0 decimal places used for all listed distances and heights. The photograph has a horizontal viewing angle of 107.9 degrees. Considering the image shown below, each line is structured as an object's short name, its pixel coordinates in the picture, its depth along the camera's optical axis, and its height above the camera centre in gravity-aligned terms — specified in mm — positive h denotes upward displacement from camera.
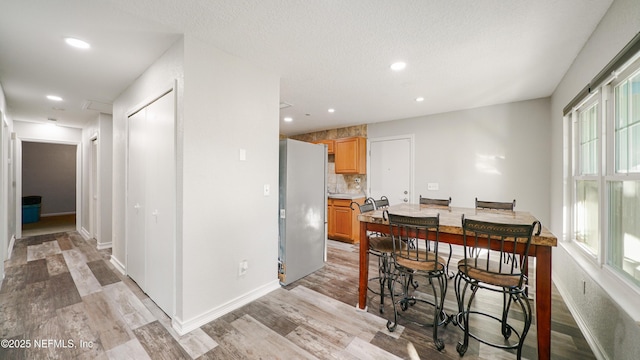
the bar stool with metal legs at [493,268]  1493 -643
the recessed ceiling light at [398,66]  2357 +1185
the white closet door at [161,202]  2059 -214
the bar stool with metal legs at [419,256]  1751 -639
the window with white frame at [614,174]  1477 +50
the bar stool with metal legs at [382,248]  2227 -662
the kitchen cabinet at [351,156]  5043 +541
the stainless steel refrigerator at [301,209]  2845 -391
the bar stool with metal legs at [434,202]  3015 -296
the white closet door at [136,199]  2557 -222
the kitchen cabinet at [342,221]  4648 -841
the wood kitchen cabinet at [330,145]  5458 +809
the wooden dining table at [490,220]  1513 -444
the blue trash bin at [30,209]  6304 -818
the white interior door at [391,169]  4551 +232
